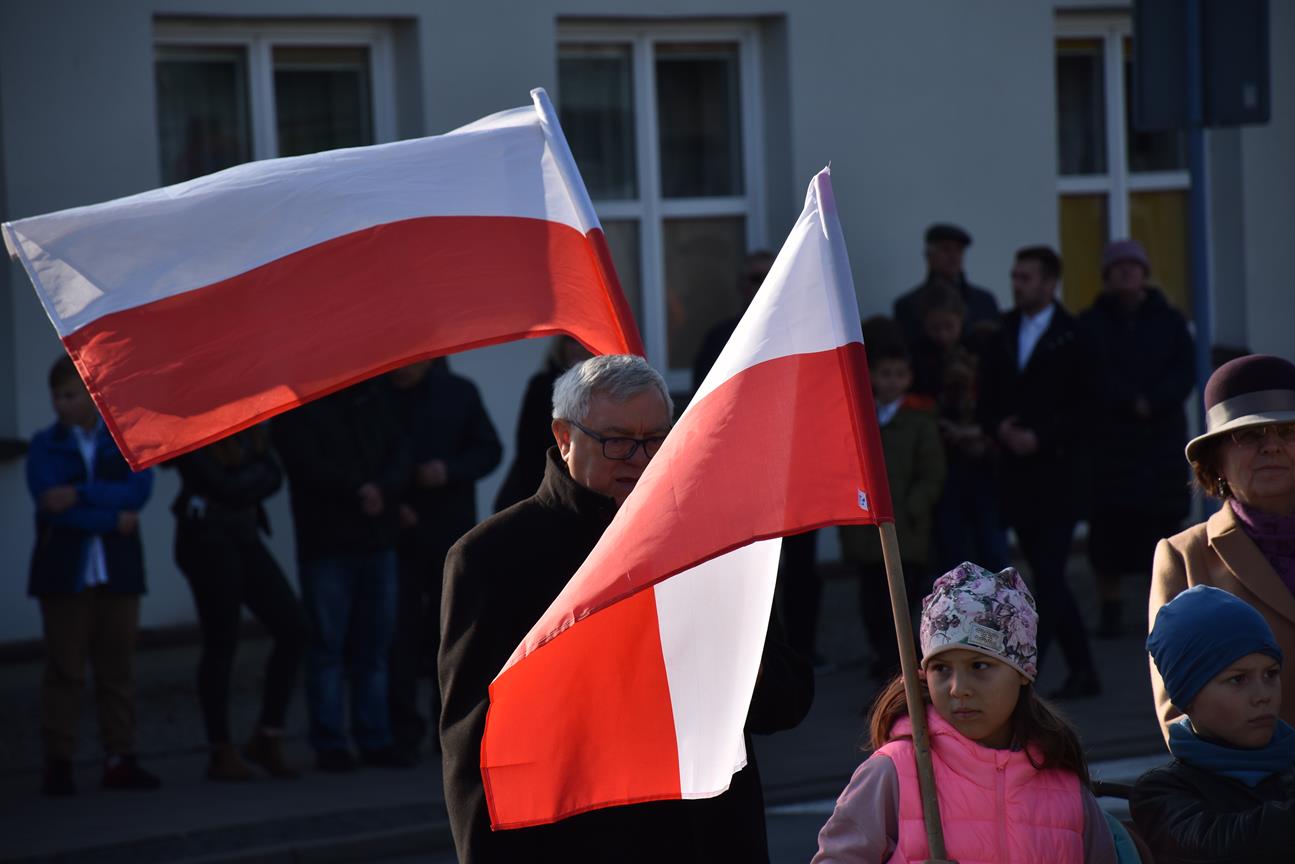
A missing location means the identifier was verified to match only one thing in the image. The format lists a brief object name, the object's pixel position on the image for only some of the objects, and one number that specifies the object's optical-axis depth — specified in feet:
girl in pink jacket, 23.25
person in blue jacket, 55.36
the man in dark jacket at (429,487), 60.13
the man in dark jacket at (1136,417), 74.28
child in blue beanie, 24.82
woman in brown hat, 28.14
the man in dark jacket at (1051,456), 65.10
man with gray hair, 25.35
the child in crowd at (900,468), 65.57
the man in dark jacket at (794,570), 68.33
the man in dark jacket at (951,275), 73.92
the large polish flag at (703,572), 23.20
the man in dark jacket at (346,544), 56.90
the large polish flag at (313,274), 28.17
